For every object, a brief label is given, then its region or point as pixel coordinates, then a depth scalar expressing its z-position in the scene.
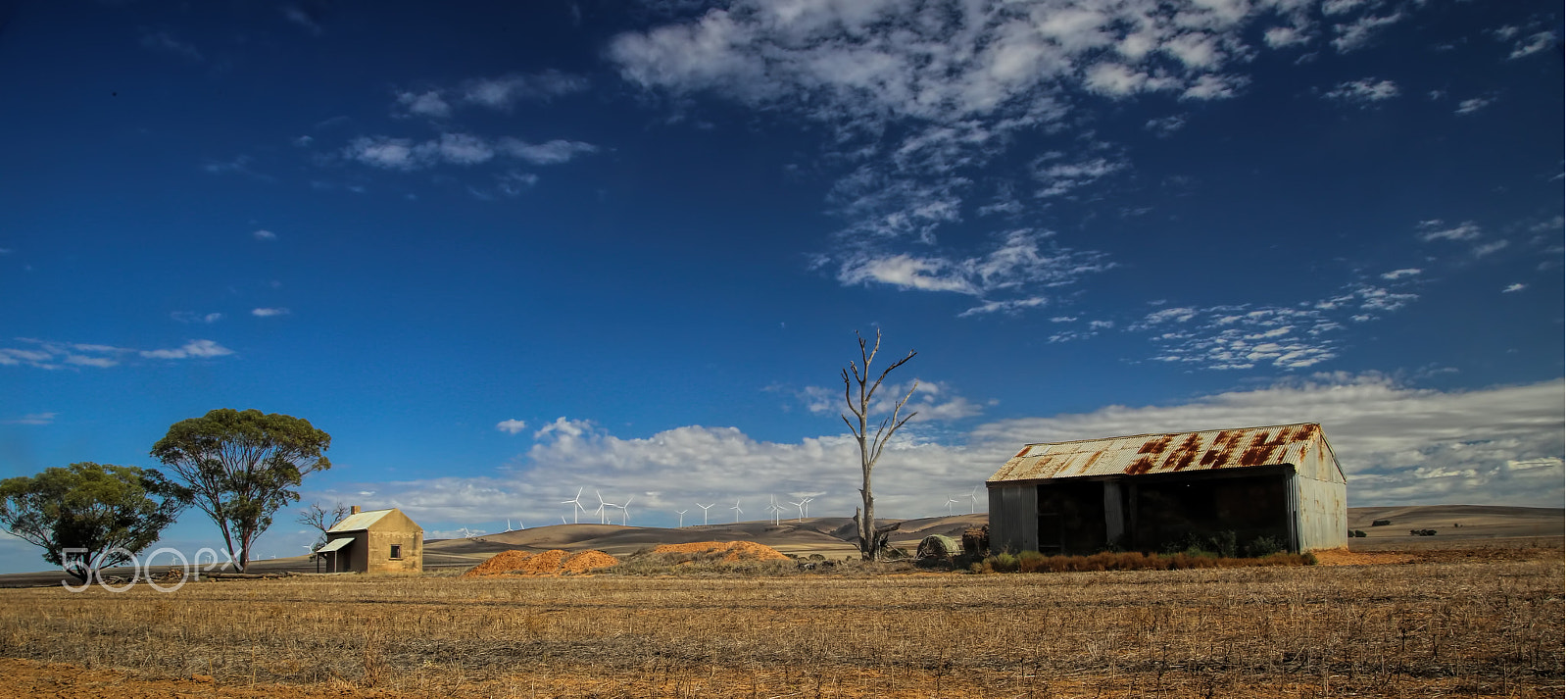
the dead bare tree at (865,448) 47.73
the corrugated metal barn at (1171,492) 34.78
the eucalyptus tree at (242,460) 53.34
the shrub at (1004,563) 34.72
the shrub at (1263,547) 33.22
